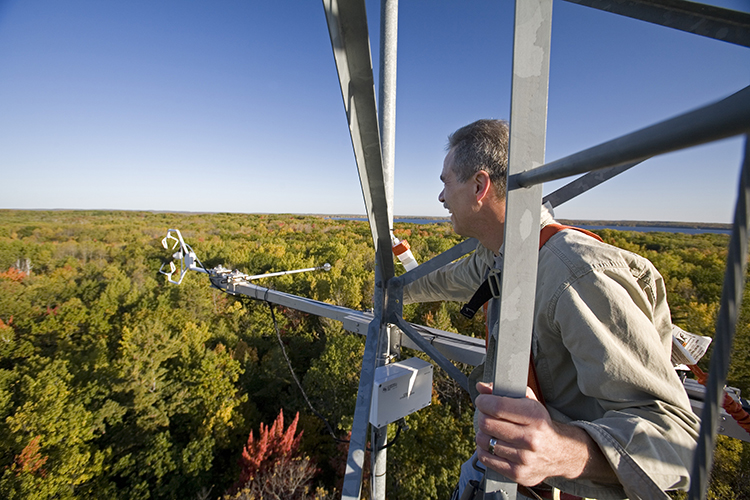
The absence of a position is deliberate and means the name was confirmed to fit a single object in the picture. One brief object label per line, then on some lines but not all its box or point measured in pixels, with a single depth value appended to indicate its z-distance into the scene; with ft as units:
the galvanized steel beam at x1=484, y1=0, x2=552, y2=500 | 1.98
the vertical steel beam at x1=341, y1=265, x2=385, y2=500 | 4.86
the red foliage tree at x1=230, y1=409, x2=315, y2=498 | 36.40
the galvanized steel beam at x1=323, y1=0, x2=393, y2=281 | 3.12
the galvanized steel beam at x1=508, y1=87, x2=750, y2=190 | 1.07
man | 2.24
